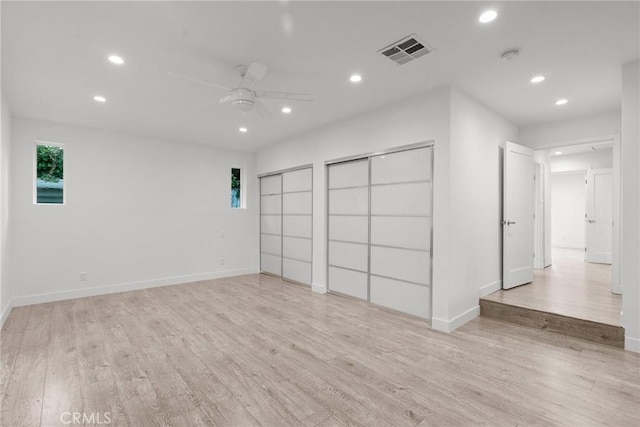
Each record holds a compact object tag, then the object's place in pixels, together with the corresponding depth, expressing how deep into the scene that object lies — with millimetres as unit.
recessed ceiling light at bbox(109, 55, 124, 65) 2745
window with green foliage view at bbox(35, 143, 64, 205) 4609
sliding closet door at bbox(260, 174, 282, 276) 6262
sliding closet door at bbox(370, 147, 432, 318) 3635
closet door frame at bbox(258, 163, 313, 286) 5907
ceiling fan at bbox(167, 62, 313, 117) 2834
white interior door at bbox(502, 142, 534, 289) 4281
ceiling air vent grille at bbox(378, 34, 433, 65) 2488
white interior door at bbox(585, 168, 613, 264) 6617
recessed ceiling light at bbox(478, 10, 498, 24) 2129
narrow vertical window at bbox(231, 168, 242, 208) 6766
